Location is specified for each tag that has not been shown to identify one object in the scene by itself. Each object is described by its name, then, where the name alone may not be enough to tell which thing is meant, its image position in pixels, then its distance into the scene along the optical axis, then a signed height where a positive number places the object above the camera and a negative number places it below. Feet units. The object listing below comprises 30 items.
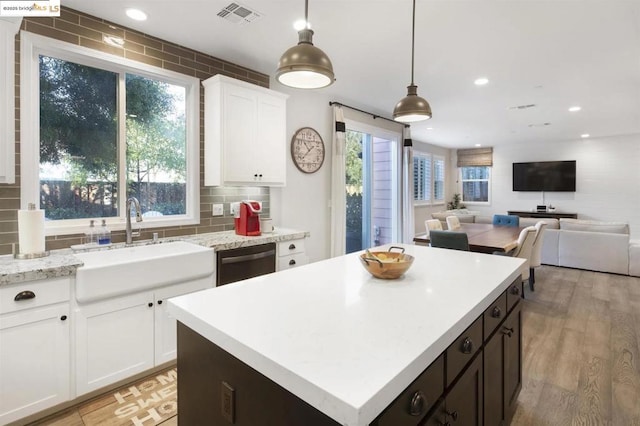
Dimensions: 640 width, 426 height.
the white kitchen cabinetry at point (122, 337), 6.58 -2.85
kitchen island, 2.49 -1.27
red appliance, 9.95 -0.44
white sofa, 17.01 -2.27
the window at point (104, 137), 7.63 +1.75
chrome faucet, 8.41 -0.29
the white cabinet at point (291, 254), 10.17 -1.59
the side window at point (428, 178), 27.53 +2.25
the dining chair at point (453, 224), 16.37 -0.99
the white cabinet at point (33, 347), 5.74 -2.60
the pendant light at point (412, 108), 7.11 +2.08
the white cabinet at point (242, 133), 9.76 +2.20
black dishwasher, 8.70 -1.62
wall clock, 13.30 +2.23
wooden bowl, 5.05 -0.96
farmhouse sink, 6.48 -1.39
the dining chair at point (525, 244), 12.47 -1.50
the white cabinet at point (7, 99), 6.20 +1.99
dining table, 11.39 -1.34
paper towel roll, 6.73 -0.55
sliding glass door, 17.42 +0.98
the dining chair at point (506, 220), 18.76 -0.93
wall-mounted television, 27.45 +2.41
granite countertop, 5.79 -1.14
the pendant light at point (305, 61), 4.78 +2.08
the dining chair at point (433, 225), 14.64 -0.93
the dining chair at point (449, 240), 10.91 -1.21
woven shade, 31.19 +4.52
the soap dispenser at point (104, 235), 8.13 -0.79
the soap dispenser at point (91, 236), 8.07 -0.79
